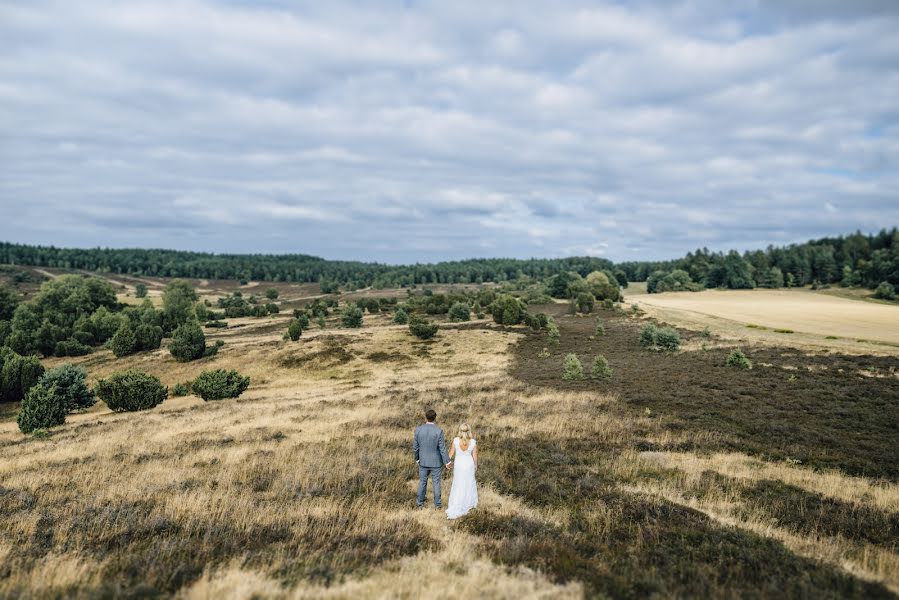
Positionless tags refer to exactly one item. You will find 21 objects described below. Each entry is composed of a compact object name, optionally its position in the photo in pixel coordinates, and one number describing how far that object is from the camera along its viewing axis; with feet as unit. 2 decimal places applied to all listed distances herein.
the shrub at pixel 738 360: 111.65
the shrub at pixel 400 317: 253.44
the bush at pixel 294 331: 199.31
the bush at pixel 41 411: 89.30
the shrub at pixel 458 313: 252.42
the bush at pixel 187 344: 180.86
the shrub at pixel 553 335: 185.45
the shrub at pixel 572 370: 111.34
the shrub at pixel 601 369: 111.86
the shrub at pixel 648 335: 159.71
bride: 34.04
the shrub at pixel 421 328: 197.88
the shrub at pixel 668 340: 152.46
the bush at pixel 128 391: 109.81
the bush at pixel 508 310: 229.04
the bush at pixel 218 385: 118.43
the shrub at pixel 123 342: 206.90
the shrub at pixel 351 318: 247.91
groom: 35.73
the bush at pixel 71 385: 107.34
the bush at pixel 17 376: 151.94
